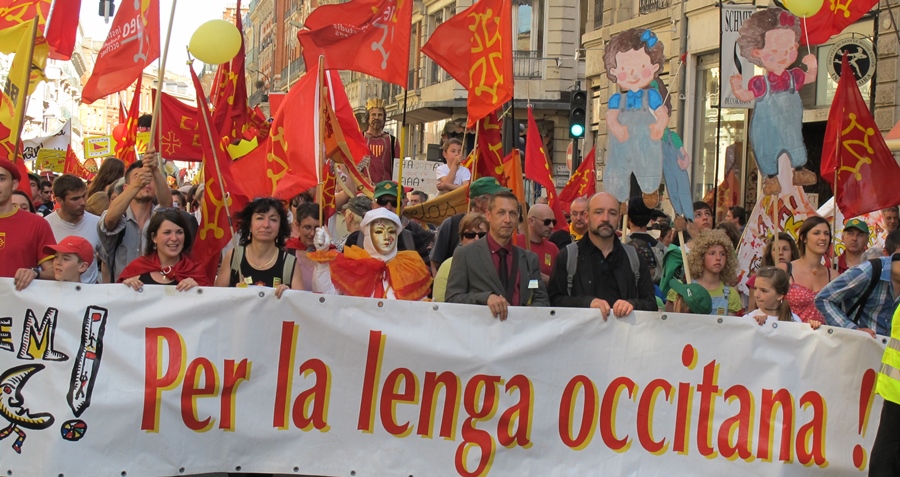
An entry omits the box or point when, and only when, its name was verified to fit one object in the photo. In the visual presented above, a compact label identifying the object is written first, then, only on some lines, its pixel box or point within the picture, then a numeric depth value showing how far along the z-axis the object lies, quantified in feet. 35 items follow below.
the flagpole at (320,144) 26.02
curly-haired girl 23.94
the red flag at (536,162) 40.23
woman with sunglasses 24.58
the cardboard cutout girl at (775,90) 28.76
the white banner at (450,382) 19.99
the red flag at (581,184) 44.14
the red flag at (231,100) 38.45
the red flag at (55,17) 31.37
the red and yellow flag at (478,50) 30.04
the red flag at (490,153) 32.73
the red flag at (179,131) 45.24
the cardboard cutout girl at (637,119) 25.77
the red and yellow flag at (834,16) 34.91
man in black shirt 21.26
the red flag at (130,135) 44.16
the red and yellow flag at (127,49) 29.45
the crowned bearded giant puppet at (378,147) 41.88
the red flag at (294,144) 27.14
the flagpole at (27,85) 25.18
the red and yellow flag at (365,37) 30.07
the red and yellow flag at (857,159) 29.17
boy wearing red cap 20.74
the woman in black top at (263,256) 21.80
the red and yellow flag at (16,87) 25.26
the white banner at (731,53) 40.50
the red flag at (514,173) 29.85
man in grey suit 20.80
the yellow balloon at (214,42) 30.45
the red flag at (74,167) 65.84
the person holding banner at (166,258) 21.22
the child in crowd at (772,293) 21.93
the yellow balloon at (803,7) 31.76
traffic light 55.36
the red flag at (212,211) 24.71
